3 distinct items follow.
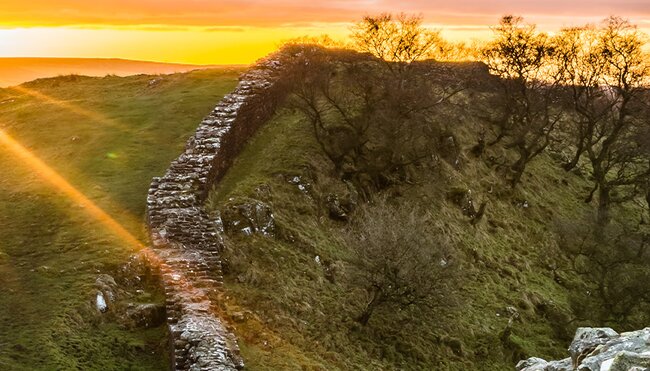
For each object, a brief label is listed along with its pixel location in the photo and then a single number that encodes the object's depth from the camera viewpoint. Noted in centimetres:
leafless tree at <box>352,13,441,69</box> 4119
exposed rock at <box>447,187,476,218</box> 3703
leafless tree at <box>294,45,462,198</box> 3428
